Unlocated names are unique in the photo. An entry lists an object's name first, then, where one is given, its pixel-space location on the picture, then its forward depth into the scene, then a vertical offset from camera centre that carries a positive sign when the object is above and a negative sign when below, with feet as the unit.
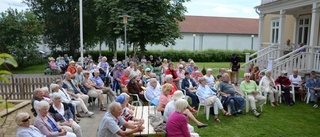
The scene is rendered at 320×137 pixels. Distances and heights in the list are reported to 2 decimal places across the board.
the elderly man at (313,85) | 29.35 -3.91
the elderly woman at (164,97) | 19.06 -3.54
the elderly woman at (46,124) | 14.02 -4.19
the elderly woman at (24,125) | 12.23 -3.75
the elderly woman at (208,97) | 22.91 -4.28
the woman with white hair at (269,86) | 28.58 -3.96
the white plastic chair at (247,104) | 25.48 -5.35
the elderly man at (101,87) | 27.86 -4.06
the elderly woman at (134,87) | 25.07 -3.63
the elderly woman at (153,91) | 22.97 -3.72
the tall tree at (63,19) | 81.97 +10.12
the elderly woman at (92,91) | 26.17 -4.28
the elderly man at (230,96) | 24.18 -4.37
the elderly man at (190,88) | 26.49 -3.99
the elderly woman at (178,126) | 13.64 -4.07
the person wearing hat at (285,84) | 29.35 -3.85
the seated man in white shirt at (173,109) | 16.42 -3.78
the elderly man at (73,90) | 23.46 -3.85
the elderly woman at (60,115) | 16.44 -4.44
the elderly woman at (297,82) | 30.86 -3.75
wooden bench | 14.93 -4.77
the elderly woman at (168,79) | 23.75 -2.66
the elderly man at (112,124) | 13.39 -3.91
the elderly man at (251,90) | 25.82 -3.97
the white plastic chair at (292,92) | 29.42 -4.77
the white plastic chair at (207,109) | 23.07 -5.30
